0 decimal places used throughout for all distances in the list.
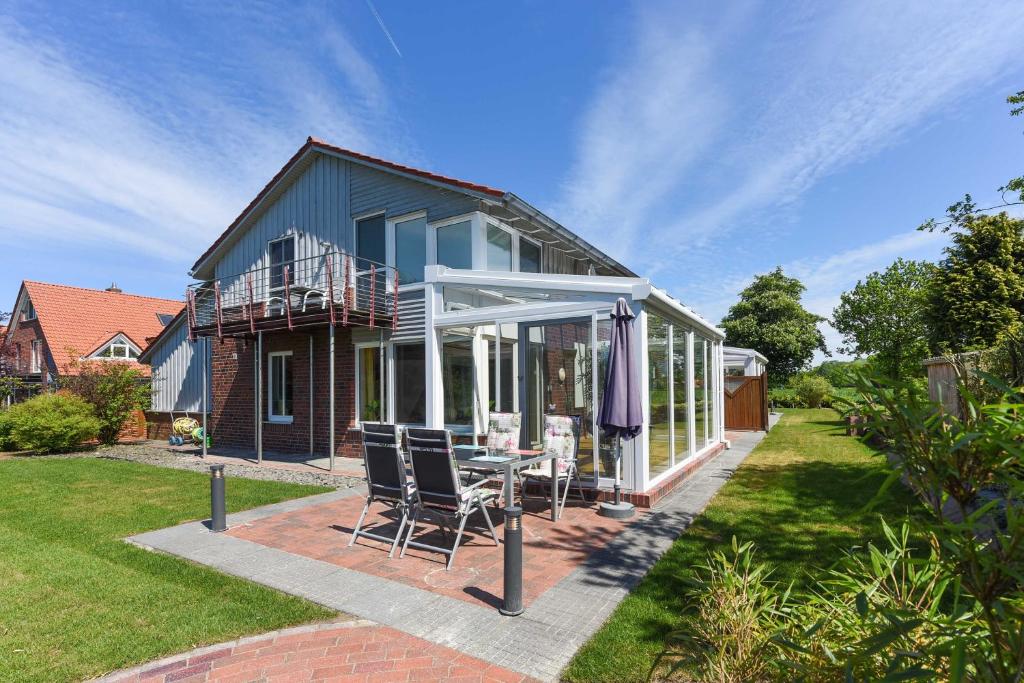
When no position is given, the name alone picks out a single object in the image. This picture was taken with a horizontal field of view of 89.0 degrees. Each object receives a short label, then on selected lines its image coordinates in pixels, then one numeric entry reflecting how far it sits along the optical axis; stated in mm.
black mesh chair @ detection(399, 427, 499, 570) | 5070
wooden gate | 17453
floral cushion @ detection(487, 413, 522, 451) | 7570
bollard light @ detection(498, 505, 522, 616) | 3926
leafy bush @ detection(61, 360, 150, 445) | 15531
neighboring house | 22125
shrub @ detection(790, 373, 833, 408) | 30203
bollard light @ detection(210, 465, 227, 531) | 6117
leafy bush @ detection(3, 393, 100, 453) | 13992
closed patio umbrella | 6391
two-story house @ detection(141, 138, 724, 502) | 7836
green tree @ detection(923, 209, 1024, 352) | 12711
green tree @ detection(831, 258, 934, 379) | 24203
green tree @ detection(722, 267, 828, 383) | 36281
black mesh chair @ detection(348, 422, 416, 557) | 5383
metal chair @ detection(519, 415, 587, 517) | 7078
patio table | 5727
